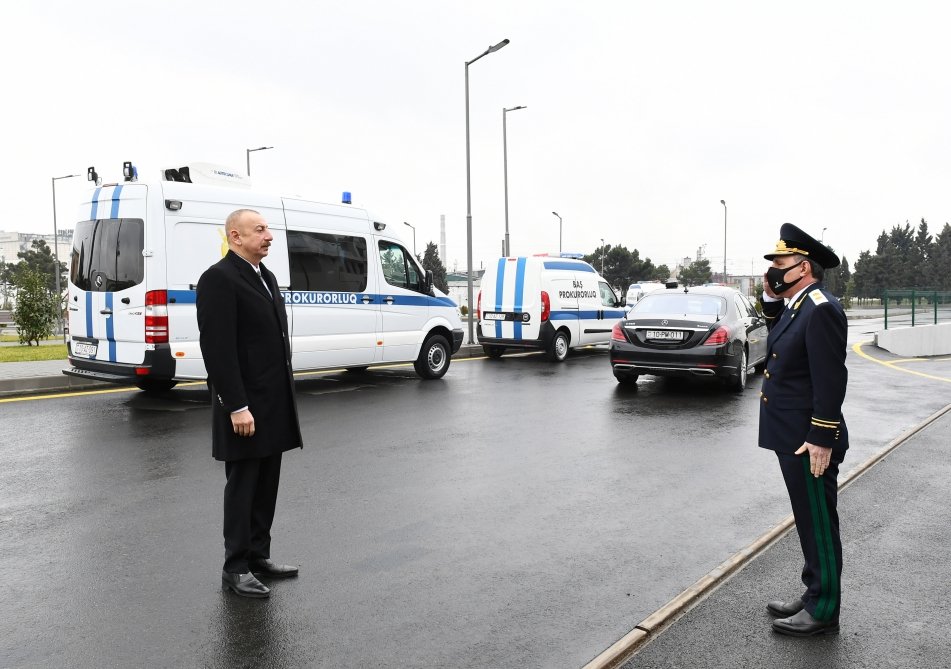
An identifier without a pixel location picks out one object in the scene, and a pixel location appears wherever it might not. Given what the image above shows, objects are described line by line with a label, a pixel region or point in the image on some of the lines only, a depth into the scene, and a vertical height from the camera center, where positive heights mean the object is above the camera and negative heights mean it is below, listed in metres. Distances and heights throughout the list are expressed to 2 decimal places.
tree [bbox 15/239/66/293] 84.59 +4.42
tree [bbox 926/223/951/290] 99.19 +3.08
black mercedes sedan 10.85 -0.69
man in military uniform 3.24 -0.53
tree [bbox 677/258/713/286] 103.56 +2.32
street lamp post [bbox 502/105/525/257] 25.02 +4.34
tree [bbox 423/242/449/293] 89.46 +3.86
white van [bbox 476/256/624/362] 15.97 -0.30
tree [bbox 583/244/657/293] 90.62 +2.75
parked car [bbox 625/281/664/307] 38.42 +0.00
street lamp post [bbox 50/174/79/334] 22.66 -0.25
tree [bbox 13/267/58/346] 21.19 -0.31
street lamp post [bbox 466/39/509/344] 19.20 +2.35
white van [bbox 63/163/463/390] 9.10 +0.29
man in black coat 3.67 -0.38
